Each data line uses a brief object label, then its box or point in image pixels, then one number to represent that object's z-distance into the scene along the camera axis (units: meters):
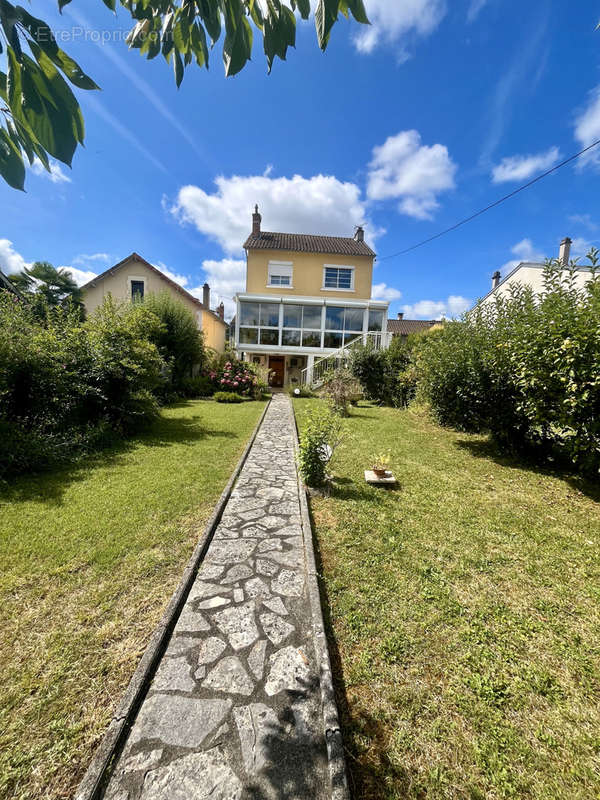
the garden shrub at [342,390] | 11.87
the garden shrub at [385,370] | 13.52
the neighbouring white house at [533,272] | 20.09
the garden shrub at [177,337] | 16.25
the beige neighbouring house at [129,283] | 19.59
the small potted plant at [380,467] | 5.24
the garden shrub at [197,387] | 16.42
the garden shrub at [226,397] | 15.05
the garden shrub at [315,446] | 4.77
